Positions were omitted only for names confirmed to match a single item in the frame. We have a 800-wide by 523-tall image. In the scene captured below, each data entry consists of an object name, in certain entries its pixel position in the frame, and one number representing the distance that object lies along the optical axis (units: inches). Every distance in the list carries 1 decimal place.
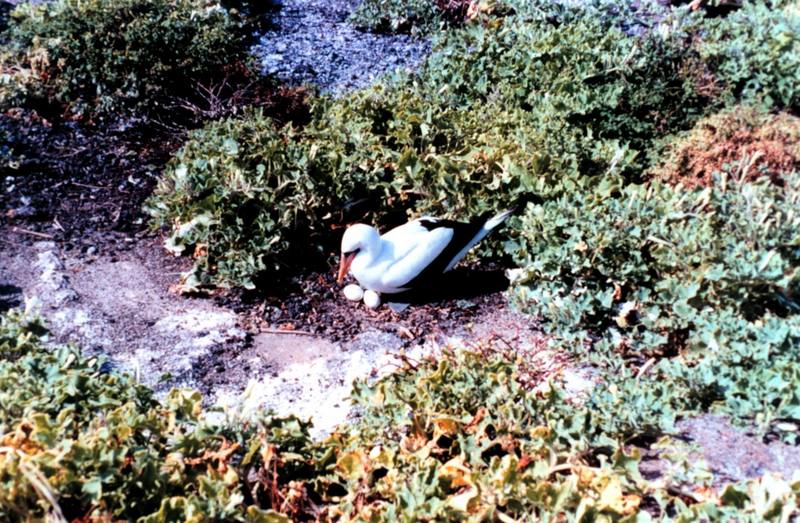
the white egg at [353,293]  170.2
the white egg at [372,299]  167.9
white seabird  159.8
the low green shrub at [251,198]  170.7
